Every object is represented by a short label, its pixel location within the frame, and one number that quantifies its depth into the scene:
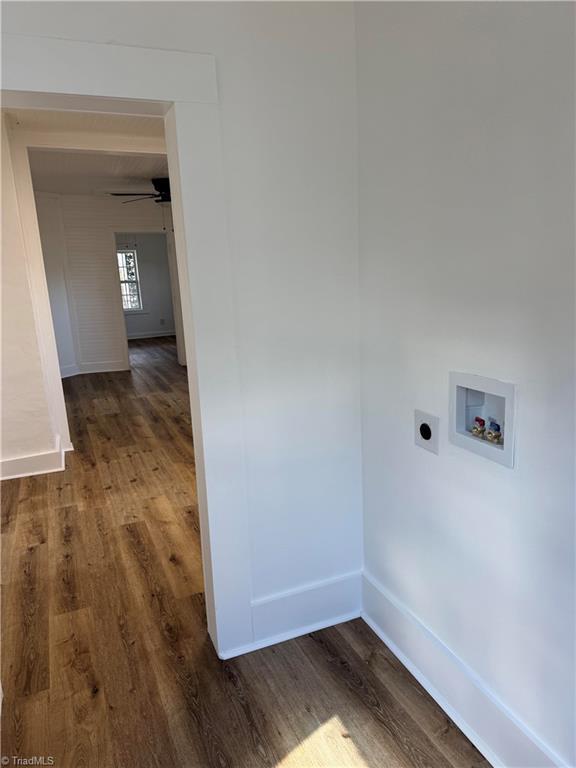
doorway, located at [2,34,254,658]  1.41
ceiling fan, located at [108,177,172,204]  5.77
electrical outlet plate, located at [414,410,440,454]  1.58
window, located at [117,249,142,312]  11.00
